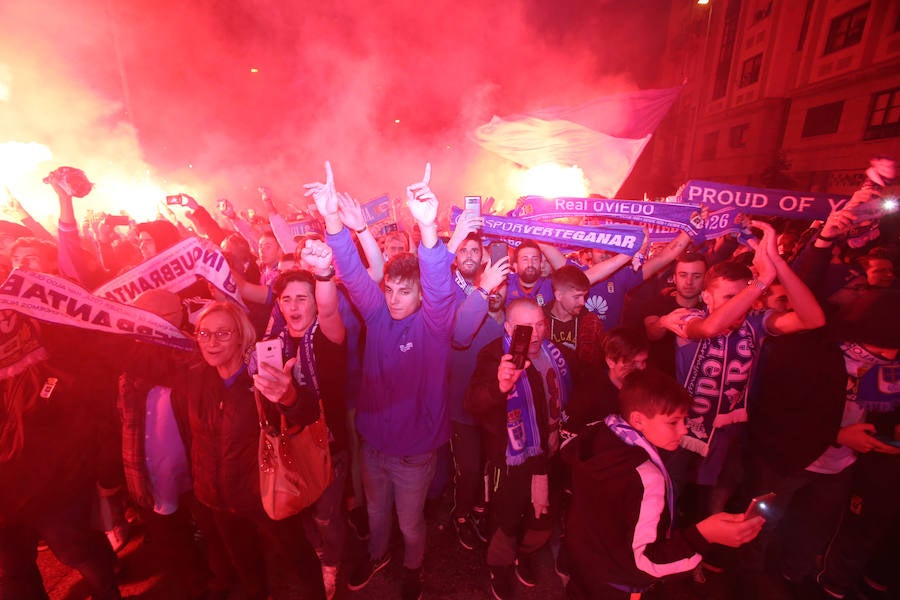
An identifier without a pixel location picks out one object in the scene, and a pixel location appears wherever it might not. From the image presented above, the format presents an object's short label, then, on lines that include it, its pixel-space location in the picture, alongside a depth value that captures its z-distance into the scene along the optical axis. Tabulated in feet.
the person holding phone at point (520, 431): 9.84
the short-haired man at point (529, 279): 15.53
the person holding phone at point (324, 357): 10.15
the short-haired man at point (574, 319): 12.88
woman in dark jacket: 8.61
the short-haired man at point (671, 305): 11.57
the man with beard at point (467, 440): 12.73
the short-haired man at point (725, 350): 9.25
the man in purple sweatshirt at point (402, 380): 9.79
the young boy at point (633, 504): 6.48
